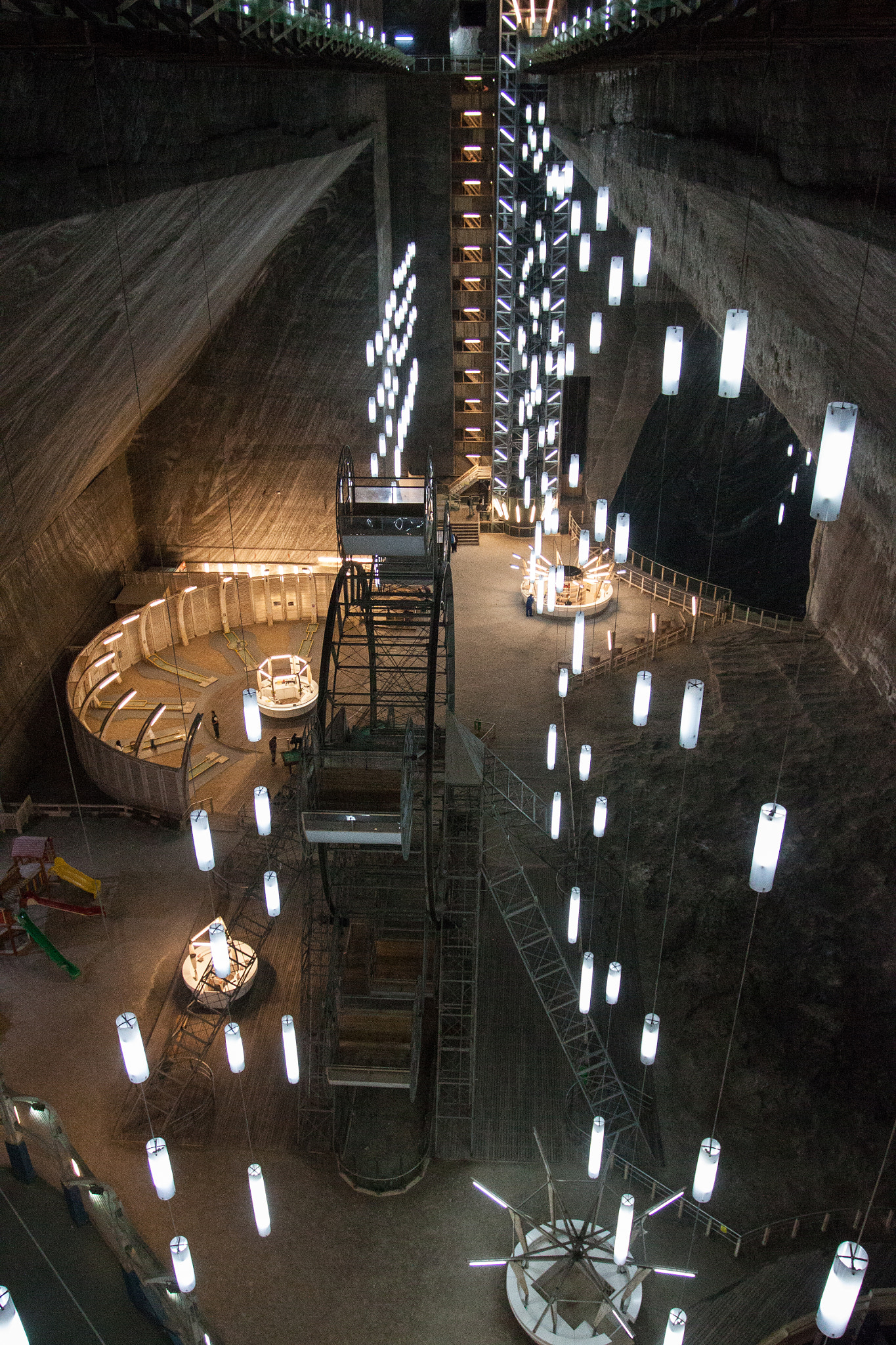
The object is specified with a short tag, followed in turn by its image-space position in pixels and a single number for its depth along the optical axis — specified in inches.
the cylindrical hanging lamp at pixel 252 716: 473.1
